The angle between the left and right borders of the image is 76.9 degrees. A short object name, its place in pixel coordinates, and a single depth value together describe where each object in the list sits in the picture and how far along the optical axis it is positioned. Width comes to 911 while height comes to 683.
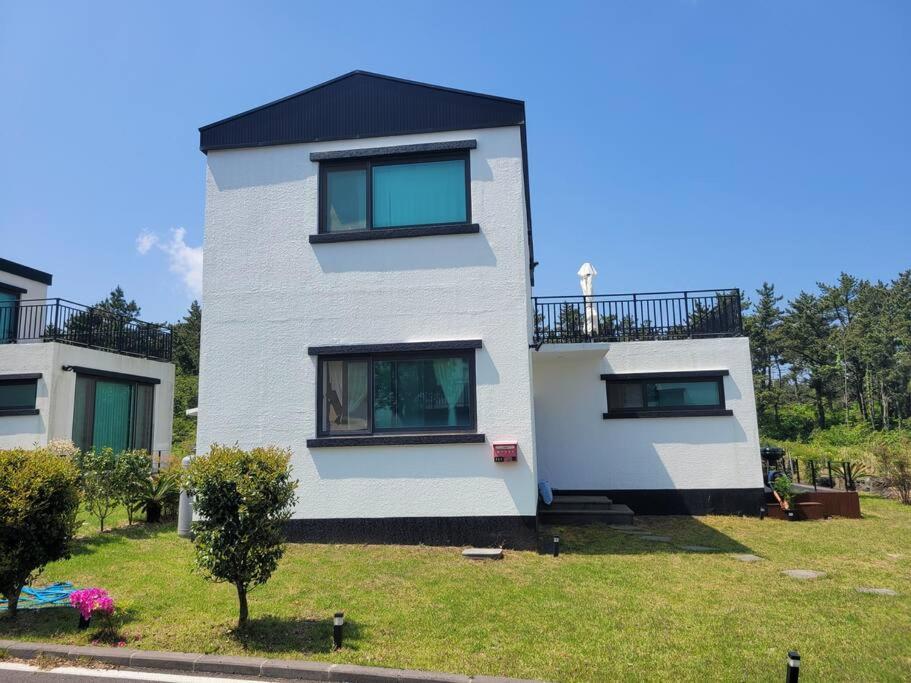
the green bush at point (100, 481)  9.38
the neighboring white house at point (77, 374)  14.84
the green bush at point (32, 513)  5.40
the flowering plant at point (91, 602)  5.27
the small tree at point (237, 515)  4.99
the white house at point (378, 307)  8.57
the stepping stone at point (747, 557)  8.25
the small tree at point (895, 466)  13.89
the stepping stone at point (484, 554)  7.97
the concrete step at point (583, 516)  10.77
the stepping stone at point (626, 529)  10.28
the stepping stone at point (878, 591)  6.62
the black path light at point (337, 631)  4.84
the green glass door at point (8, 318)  17.73
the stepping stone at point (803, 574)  7.31
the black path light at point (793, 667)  3.92
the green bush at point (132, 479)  9.70
